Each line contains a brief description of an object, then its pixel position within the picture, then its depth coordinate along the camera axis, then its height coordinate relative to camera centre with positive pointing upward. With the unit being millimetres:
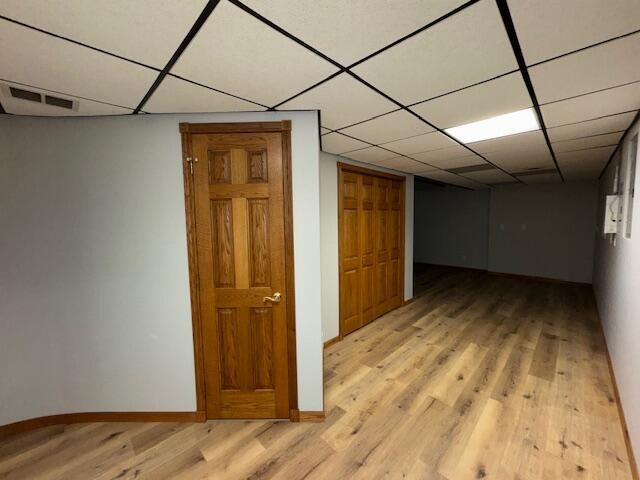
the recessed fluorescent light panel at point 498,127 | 2035 +755
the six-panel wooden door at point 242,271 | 1957 -376
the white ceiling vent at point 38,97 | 1525 +758
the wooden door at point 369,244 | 3531 -364
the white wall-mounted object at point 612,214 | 2588 +16
